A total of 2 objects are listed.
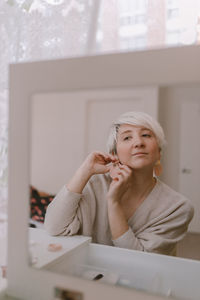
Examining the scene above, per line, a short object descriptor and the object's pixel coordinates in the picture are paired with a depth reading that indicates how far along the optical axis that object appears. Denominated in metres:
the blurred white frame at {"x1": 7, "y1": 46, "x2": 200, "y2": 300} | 0.52
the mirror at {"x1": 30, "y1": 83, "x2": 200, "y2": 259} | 0.51
